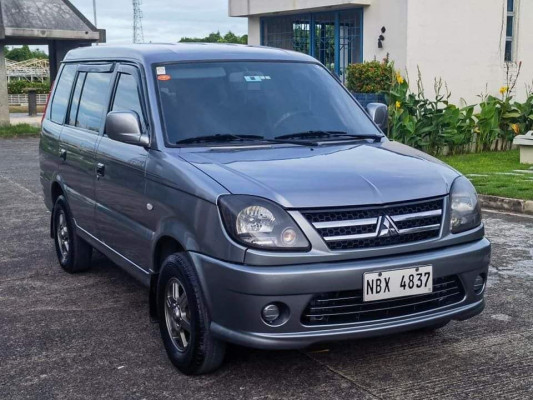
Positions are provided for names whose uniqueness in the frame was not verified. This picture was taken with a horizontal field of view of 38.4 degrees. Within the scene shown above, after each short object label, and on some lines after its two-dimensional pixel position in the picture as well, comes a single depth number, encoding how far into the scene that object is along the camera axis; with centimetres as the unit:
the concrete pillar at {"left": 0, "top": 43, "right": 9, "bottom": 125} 2336
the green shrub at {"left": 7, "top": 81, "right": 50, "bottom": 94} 4691
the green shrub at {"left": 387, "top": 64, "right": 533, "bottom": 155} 1427
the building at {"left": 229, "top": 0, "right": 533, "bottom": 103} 1544
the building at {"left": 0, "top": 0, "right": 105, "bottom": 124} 2336
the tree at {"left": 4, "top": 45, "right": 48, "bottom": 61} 10848
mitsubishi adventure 388
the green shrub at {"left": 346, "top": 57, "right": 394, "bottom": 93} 1512
